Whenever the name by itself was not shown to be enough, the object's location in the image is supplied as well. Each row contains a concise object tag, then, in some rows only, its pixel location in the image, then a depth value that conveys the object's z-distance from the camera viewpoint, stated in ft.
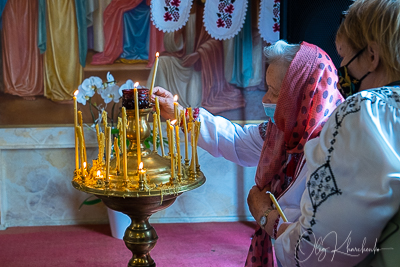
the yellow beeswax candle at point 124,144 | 4.31
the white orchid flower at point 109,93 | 11.17
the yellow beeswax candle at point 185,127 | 4.95
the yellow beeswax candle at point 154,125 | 4.94
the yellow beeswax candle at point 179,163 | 4.63
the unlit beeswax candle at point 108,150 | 4.34
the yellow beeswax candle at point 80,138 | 4.56
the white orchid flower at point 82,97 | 11.10
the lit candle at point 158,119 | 5.10
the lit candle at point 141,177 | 4.27
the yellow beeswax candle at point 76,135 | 4.84
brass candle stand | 4.33
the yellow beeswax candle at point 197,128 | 5.12
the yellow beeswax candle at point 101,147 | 4.86
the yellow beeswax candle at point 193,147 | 4.84
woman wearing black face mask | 2.99
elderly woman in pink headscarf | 5.10
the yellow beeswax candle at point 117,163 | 4.52
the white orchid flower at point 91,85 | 11.04
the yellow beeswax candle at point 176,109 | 5.24
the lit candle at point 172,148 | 4.50
